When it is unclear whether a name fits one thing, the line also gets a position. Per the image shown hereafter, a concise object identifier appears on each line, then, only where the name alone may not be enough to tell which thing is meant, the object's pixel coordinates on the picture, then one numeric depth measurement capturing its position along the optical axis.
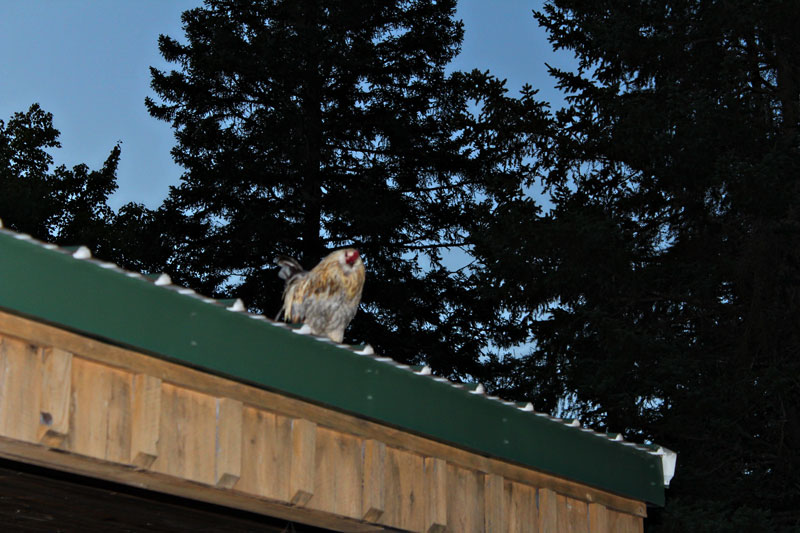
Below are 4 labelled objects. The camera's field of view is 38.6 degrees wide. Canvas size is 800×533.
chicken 7.14
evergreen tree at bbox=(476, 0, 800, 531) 15.74
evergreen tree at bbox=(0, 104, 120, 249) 26.38
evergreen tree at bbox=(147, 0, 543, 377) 23.62
